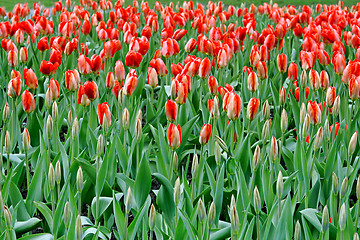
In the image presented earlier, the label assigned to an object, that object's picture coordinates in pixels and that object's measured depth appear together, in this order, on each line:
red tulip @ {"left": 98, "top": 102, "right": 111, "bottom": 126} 4.44
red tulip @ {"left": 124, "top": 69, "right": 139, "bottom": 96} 5.16
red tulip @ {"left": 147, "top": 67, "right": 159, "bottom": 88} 5.58
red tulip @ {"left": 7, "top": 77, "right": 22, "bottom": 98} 5.12
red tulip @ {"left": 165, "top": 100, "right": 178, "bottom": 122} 4.46
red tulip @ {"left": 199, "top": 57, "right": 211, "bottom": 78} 5.85
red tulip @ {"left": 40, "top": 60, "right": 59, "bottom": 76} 6.09
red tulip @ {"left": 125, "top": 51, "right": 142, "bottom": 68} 6.30
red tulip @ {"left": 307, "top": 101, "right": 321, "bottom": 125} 4.57
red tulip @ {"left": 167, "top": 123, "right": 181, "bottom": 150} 3.93
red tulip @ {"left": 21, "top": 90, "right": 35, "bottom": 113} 4.80
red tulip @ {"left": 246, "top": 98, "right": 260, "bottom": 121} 4.48
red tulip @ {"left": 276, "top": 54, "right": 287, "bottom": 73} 6.50
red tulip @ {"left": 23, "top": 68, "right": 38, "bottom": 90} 5.67
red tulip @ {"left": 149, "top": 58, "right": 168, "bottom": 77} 6.09
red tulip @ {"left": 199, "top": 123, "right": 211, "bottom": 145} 4.07
